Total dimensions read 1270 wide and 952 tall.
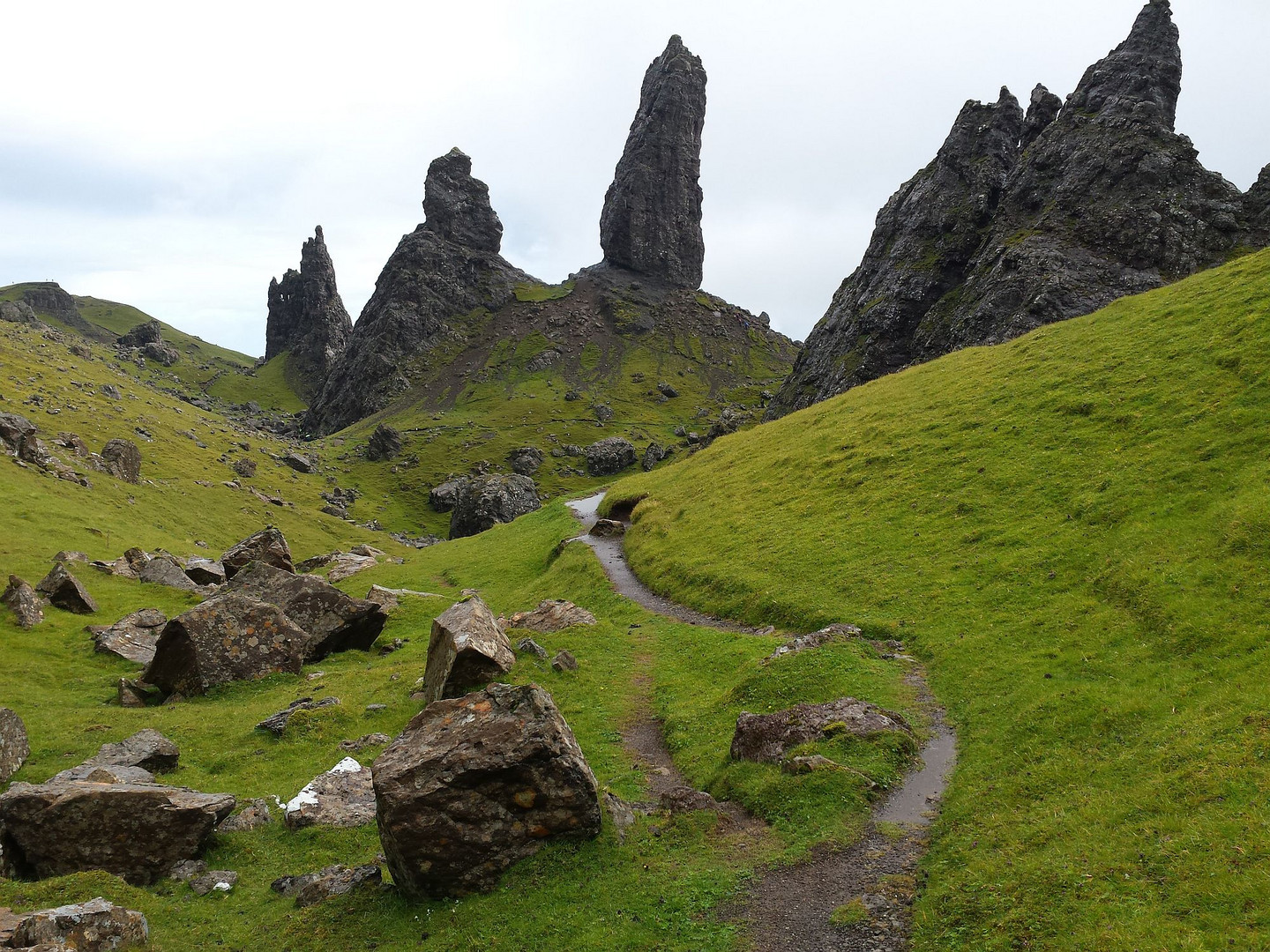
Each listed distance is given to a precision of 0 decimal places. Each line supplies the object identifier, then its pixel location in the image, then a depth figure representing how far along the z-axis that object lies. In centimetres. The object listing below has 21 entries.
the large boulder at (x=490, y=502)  11669
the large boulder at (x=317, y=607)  3772
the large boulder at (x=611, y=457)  16981
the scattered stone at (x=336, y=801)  2002
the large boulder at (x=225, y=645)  3167
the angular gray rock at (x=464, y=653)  2642
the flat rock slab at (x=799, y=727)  1997
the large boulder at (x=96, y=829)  1694
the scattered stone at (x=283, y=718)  2633
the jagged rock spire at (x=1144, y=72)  10725
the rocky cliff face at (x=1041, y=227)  8712
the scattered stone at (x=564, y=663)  3016
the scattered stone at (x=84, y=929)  1278
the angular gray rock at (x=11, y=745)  2211
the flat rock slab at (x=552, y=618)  3700
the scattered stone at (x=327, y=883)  1631
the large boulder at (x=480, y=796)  1534
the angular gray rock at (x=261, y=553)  5369
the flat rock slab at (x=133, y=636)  3612
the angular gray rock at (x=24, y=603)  3625
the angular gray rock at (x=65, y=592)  4000
